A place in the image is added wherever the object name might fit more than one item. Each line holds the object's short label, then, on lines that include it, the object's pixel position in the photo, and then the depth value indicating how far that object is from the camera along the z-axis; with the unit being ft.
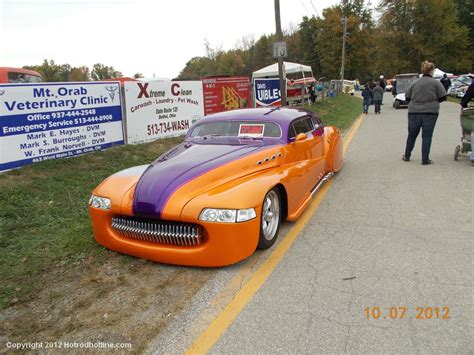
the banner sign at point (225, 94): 41.01
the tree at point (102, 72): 352.55
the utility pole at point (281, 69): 55.47
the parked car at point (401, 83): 85.61
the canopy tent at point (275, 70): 100.37
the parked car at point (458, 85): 93.66
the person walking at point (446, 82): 57.14
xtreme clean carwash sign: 31.63
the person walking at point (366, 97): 70.08
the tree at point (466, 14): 215.51
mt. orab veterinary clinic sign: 22.24
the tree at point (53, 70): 303.68
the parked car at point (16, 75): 35.25
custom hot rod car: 11.73
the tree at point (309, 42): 305.73
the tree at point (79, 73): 325.52
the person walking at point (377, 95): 68.74
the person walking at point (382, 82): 73.44
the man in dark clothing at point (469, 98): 24.20
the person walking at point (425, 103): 25.40
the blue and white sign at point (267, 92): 52.60
